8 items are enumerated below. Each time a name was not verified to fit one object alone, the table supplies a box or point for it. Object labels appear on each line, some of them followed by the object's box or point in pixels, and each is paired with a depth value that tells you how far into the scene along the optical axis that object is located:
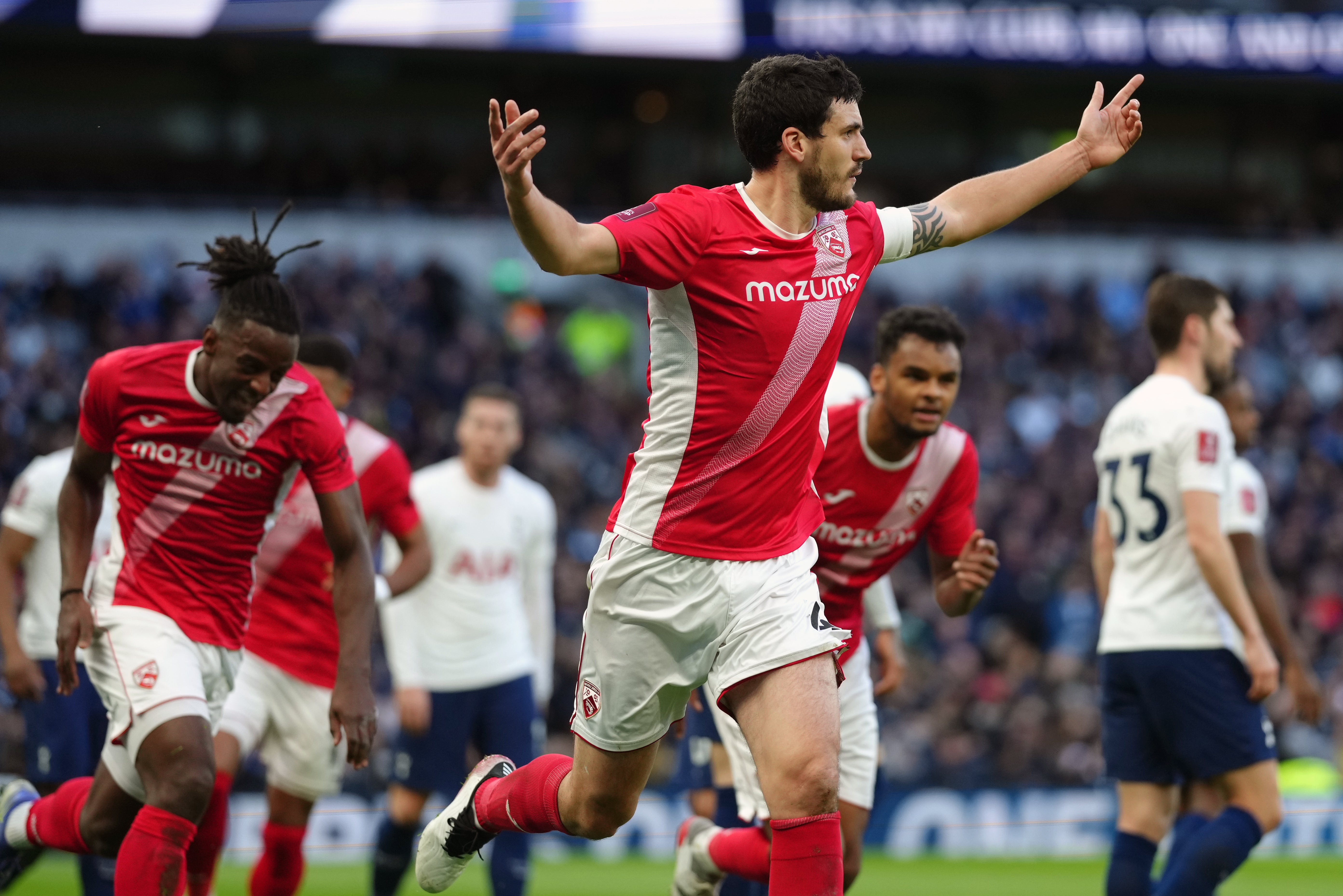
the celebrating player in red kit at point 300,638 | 13.98
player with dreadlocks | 10.10
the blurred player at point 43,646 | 13.64
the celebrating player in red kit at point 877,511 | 11.63
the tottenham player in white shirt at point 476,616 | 15.88
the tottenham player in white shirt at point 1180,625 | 11.76
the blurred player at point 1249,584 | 12.33
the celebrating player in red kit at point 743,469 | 8.42
